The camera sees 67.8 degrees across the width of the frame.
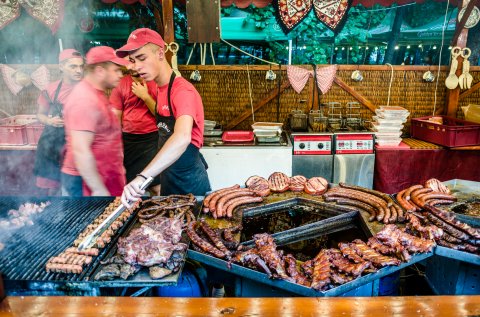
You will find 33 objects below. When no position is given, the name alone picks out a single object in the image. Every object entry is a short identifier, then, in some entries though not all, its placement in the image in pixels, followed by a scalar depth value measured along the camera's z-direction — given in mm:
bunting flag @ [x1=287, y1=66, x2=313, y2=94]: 6992
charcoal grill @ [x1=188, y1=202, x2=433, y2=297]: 2502
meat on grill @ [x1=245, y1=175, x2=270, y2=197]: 4034
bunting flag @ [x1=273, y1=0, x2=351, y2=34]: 6277
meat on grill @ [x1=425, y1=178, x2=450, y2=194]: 4027
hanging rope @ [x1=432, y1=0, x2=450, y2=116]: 7039
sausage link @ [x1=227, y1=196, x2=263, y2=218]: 3574
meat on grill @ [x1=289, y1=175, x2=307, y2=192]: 4182
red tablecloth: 6398
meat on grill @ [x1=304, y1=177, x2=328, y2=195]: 4070
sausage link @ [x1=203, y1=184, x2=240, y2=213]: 3596
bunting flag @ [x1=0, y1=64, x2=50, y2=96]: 7160
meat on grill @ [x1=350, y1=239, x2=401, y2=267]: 2705
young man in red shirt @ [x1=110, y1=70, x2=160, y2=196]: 5391
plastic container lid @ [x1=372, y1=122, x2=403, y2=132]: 6516
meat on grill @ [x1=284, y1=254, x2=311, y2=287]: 2563
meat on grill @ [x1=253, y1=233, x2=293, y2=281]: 2592
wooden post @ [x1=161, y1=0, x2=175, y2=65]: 6266
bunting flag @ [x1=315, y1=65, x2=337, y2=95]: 7000
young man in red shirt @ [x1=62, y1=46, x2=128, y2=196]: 3801
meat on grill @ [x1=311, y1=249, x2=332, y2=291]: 2463
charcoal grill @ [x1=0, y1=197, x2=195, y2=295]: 2406
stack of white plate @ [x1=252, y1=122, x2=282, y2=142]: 6293
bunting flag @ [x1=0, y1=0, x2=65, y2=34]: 5957
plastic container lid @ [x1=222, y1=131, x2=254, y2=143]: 6457
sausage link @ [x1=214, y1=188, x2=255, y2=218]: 3528
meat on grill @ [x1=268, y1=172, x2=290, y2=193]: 4125
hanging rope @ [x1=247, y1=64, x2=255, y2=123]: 7134
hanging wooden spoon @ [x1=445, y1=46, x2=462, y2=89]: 6812
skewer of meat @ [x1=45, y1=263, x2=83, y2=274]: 2488
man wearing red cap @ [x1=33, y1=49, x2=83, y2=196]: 5348
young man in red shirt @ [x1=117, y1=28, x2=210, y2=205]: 3523
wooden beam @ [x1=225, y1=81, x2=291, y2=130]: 7164
